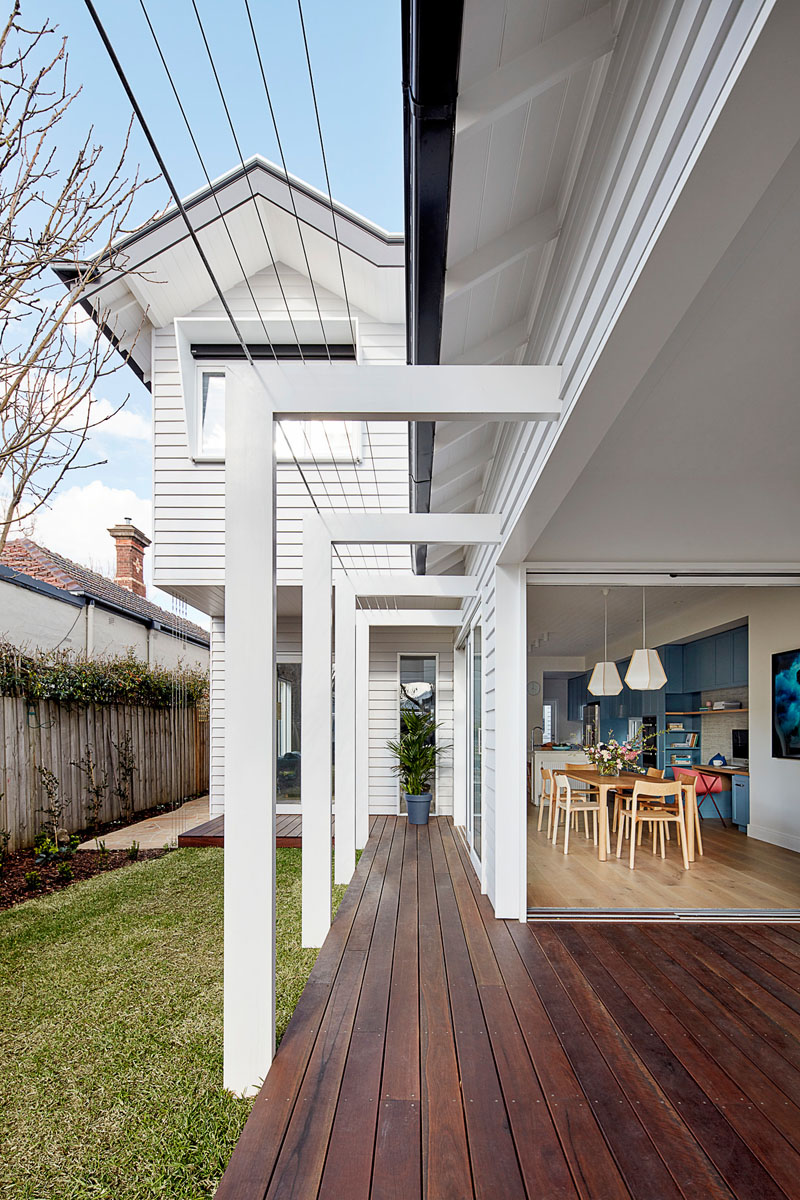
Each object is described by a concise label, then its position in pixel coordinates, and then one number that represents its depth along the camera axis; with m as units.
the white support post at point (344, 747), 6.05
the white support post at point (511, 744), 4.82
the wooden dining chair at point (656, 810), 6.56
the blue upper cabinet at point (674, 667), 10.70
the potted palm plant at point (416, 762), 9.27
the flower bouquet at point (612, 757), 7.87
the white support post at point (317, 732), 4.35
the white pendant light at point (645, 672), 7.70
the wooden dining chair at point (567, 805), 7.40
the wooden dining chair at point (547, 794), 8.83
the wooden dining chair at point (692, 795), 6.89
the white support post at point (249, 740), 2.58
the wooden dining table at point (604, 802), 6.88
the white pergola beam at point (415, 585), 6.65
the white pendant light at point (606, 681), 8.90
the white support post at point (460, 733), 9.24
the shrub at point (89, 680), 6.93
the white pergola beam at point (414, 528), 4.41
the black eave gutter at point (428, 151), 1.24
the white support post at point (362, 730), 7.42
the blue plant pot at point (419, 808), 9.23
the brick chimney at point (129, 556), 13.74
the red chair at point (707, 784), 8.93
